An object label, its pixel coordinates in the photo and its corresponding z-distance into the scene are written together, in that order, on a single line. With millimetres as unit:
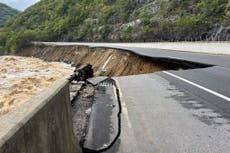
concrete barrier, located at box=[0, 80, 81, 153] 3305
